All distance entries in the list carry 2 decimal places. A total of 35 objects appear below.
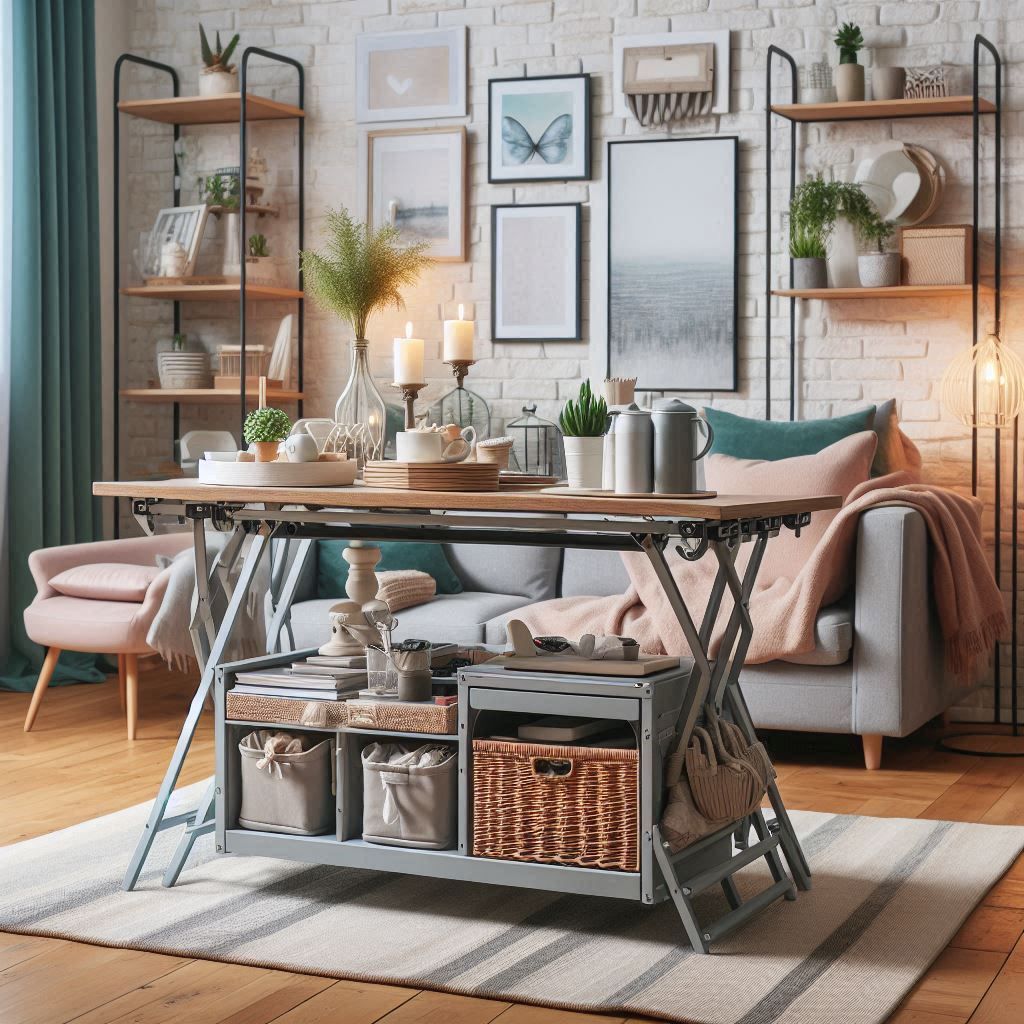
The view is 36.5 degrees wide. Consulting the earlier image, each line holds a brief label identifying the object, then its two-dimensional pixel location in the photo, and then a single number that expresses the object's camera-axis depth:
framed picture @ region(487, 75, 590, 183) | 4.97
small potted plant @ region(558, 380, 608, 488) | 2.60
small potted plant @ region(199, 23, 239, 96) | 5.20
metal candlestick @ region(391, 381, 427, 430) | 2.80
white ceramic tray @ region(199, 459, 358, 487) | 2.69
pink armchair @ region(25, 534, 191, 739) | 4.23
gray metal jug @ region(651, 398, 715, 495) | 2.46
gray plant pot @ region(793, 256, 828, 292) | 4.57
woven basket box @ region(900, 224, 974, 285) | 4.43
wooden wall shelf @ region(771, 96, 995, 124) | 4.47
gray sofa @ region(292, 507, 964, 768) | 3.77
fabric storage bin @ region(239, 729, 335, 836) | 2.73
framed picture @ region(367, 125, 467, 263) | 5.12
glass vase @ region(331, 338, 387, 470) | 2.86
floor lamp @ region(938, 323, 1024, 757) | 4.36
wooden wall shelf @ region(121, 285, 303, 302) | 5.12
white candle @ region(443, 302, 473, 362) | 3.17
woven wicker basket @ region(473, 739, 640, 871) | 2.50
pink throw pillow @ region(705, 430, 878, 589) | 4.02
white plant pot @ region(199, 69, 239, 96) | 5.20
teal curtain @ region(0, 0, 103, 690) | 5.05
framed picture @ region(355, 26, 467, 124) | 5.12
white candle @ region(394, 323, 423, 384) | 2.77
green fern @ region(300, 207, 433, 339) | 3.55
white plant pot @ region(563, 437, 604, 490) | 2.61
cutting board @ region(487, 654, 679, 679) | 2.54
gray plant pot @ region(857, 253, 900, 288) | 4.49
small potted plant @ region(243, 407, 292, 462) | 2.74
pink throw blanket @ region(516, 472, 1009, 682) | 3.77
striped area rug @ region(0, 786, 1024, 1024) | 2.29
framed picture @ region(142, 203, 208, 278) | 5.25
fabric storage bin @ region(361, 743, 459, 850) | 2.62
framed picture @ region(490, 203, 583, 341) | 5.02
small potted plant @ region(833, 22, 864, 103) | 4.56
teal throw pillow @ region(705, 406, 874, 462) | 4.29
